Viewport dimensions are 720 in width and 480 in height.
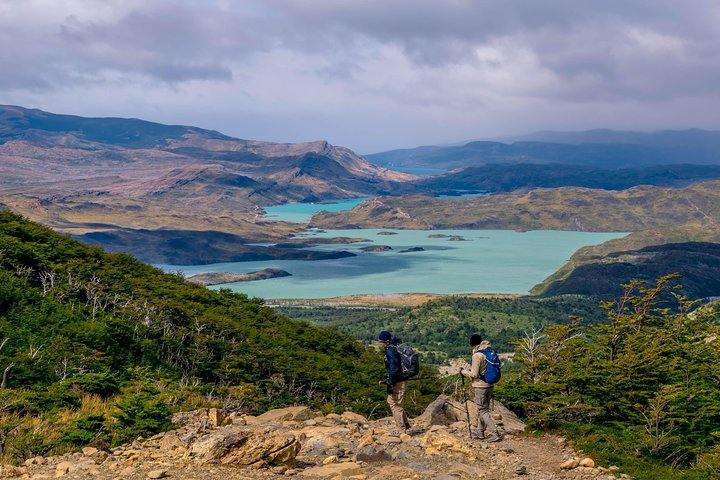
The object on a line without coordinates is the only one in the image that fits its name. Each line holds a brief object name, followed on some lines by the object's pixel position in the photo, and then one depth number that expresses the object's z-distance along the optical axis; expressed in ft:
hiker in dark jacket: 58.34
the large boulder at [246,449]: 45.29
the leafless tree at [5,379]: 59.93
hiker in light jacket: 55.52
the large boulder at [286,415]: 60.59
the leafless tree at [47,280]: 101.94
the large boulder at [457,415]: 61.77
